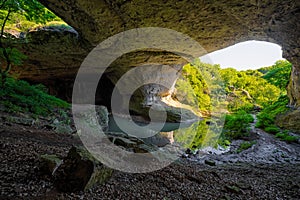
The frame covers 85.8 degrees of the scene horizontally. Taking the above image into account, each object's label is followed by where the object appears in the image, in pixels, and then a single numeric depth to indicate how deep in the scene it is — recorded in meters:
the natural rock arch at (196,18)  4.94
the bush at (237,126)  10.09
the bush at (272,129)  9.65
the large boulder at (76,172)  1.84
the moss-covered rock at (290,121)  8.72
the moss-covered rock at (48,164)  2.00
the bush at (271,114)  10.75
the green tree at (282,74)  15.67
